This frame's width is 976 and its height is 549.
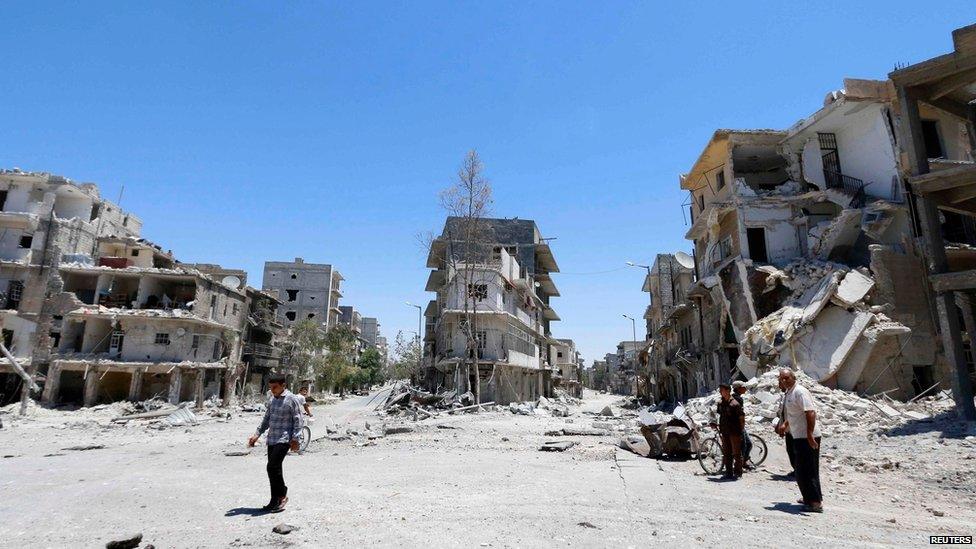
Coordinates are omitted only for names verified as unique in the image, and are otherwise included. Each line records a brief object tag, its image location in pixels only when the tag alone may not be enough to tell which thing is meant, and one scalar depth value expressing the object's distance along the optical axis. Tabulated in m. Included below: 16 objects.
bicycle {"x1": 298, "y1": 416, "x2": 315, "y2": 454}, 14.33
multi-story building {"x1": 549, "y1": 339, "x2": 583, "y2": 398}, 79.53
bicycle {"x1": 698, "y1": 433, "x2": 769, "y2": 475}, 9.65
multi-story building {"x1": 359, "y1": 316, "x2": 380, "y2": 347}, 122.51
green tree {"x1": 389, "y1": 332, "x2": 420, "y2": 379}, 55.38
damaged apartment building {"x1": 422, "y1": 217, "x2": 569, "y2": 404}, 38.09
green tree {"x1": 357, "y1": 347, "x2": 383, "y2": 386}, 76.55
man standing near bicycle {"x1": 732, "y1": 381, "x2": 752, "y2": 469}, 9.07
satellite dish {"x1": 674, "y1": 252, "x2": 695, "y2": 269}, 33.06
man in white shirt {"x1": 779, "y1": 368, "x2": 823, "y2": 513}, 6.45
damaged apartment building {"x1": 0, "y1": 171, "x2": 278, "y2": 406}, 34.50
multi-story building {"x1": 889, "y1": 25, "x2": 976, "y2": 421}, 13.68
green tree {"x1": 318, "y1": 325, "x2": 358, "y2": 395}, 52.56
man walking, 6.48
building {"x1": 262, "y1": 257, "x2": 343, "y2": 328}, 69.75
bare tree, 36.09
